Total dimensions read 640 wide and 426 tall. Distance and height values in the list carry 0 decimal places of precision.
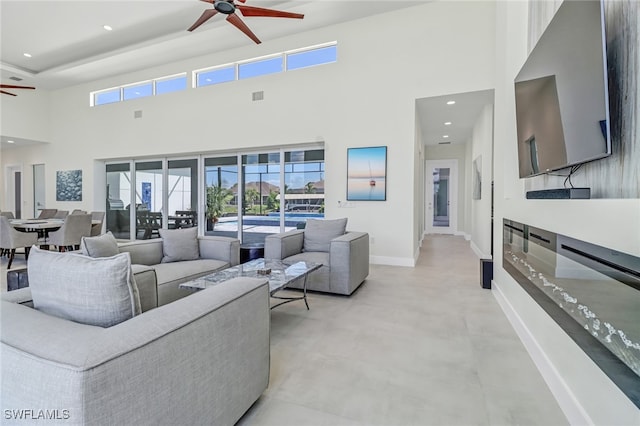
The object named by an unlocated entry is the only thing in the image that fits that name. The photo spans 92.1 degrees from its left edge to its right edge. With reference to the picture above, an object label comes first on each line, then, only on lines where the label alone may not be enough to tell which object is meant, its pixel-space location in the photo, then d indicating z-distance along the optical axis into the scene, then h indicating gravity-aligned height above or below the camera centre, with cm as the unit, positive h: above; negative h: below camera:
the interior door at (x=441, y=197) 979 +39
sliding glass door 634 +37
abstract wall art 863 +71
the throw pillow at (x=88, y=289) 119 -31
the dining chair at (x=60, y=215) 743 -12
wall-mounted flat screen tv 154 +71
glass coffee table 247 -59
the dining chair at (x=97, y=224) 677 -32
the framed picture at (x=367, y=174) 536 +63
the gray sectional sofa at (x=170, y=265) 211 -57
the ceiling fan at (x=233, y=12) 350 +235
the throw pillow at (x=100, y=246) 249 -31
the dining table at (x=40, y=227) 530 -29
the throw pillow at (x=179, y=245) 349 -41
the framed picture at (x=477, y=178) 628 +69
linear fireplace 119 -45
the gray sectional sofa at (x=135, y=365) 83 -49
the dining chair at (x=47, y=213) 763 -8
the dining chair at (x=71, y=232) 548 -40
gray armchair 349 -54
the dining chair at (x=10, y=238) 511 -47
